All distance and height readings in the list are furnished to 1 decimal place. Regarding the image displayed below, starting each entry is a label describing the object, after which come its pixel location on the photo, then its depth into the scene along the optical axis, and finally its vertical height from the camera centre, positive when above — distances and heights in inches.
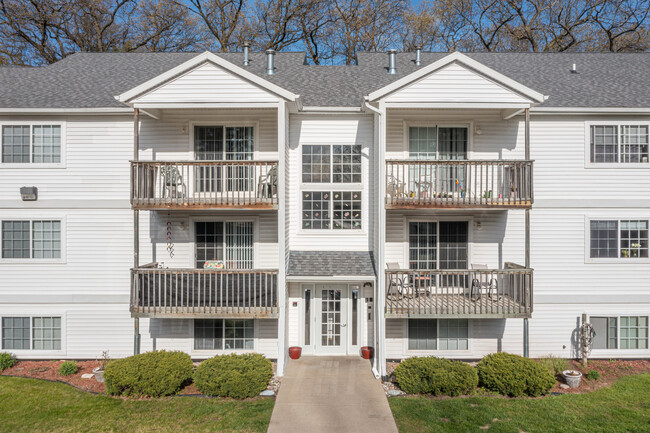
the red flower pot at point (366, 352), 493.4 -161.4
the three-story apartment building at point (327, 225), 497.0 -11.1
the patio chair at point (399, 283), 459.2 -75.6
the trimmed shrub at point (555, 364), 454.9 -162.4
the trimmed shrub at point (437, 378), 400.8 -156.2
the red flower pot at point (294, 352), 493.0 -160.7
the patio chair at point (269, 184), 458.6 +34.5
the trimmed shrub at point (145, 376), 401.1 -155.4
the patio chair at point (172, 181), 456.4 +38.7
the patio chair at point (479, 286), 456.4 -79.0
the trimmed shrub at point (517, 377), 403.5 -156.2
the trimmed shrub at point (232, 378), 397.4 -155.3
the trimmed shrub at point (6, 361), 468.3 -164.6
